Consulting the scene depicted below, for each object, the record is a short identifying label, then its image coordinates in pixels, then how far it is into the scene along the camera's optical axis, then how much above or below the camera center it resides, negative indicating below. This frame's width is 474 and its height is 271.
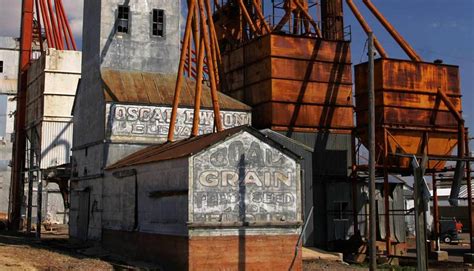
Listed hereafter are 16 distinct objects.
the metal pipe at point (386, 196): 27.44 +0.74
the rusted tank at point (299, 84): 31.47 +6.84
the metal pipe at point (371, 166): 18.81 +1.48
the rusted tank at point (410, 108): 29.69 +5.26
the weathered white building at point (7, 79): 74.56 +16.64
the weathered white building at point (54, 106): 43.31 +7.64
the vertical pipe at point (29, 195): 39.69 +1.14
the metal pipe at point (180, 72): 26.73 +6.36
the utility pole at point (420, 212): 15.75 +0.00
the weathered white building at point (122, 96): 27.98 +5.69
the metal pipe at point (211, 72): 26.69 +6.45
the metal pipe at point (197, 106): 26.22 +4.62
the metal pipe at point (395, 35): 31.91 +9.58
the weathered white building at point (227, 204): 19.84 +0.28
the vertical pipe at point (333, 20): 40.72 +13.10
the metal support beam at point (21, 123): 42.94 +6.61
